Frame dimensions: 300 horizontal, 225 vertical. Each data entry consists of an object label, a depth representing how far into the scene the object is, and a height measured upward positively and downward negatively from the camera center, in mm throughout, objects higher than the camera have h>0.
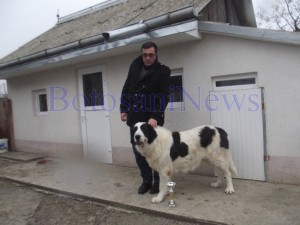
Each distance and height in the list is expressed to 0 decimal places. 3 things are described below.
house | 4973 +449
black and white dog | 4531 -840
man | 4754 +219
